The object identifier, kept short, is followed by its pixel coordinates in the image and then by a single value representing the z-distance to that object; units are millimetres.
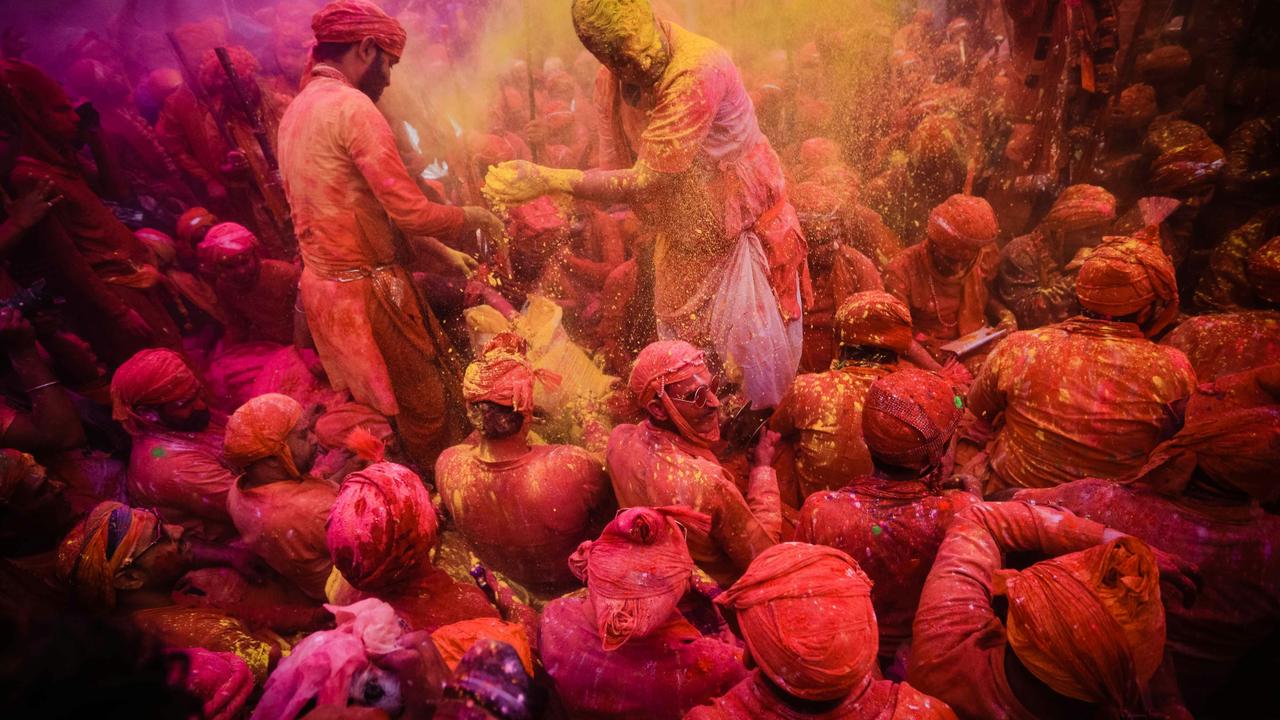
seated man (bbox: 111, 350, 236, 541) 3051
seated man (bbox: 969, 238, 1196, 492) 2596
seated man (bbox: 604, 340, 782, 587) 2242
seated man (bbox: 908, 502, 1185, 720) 1356
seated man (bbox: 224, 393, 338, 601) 2635
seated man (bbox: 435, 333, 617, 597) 2482
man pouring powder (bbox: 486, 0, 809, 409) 2807
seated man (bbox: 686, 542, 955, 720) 1327
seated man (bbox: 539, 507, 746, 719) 1678
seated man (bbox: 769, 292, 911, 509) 2857
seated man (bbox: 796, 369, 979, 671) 2080
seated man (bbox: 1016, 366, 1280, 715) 1867
